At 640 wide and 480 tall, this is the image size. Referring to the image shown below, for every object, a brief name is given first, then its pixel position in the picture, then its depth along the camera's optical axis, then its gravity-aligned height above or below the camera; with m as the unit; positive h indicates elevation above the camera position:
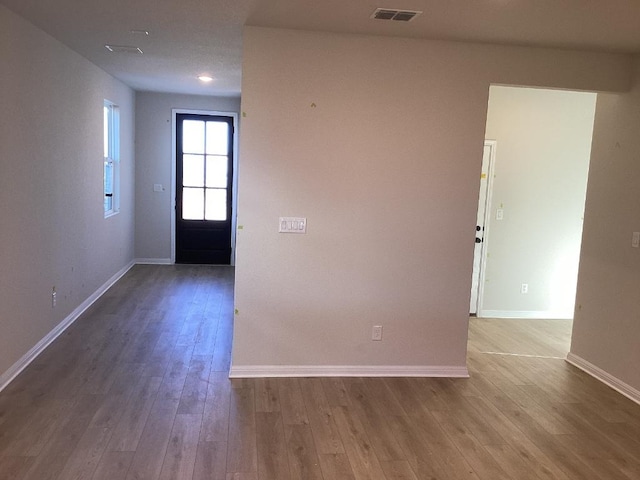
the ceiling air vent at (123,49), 4.37 +0.99
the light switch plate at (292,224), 3.65 -0.35
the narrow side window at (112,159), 6.34 +0.08
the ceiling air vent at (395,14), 2.95 +0.94
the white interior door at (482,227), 5.55 -0.47
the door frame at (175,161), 7.70 +0.09
